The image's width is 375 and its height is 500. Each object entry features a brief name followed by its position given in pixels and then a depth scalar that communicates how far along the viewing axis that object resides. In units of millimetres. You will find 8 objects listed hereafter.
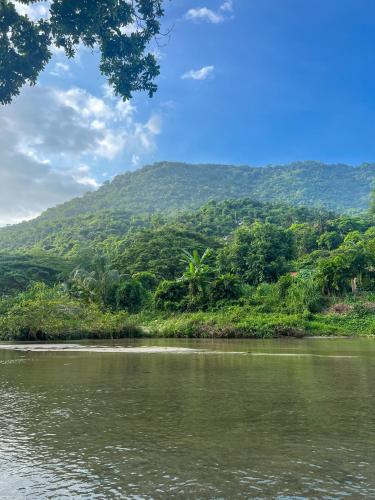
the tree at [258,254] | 54344
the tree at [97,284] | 45594
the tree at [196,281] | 43625
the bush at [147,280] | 55719
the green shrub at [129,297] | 46562
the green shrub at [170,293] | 44578
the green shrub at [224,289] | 43688
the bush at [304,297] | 40938
